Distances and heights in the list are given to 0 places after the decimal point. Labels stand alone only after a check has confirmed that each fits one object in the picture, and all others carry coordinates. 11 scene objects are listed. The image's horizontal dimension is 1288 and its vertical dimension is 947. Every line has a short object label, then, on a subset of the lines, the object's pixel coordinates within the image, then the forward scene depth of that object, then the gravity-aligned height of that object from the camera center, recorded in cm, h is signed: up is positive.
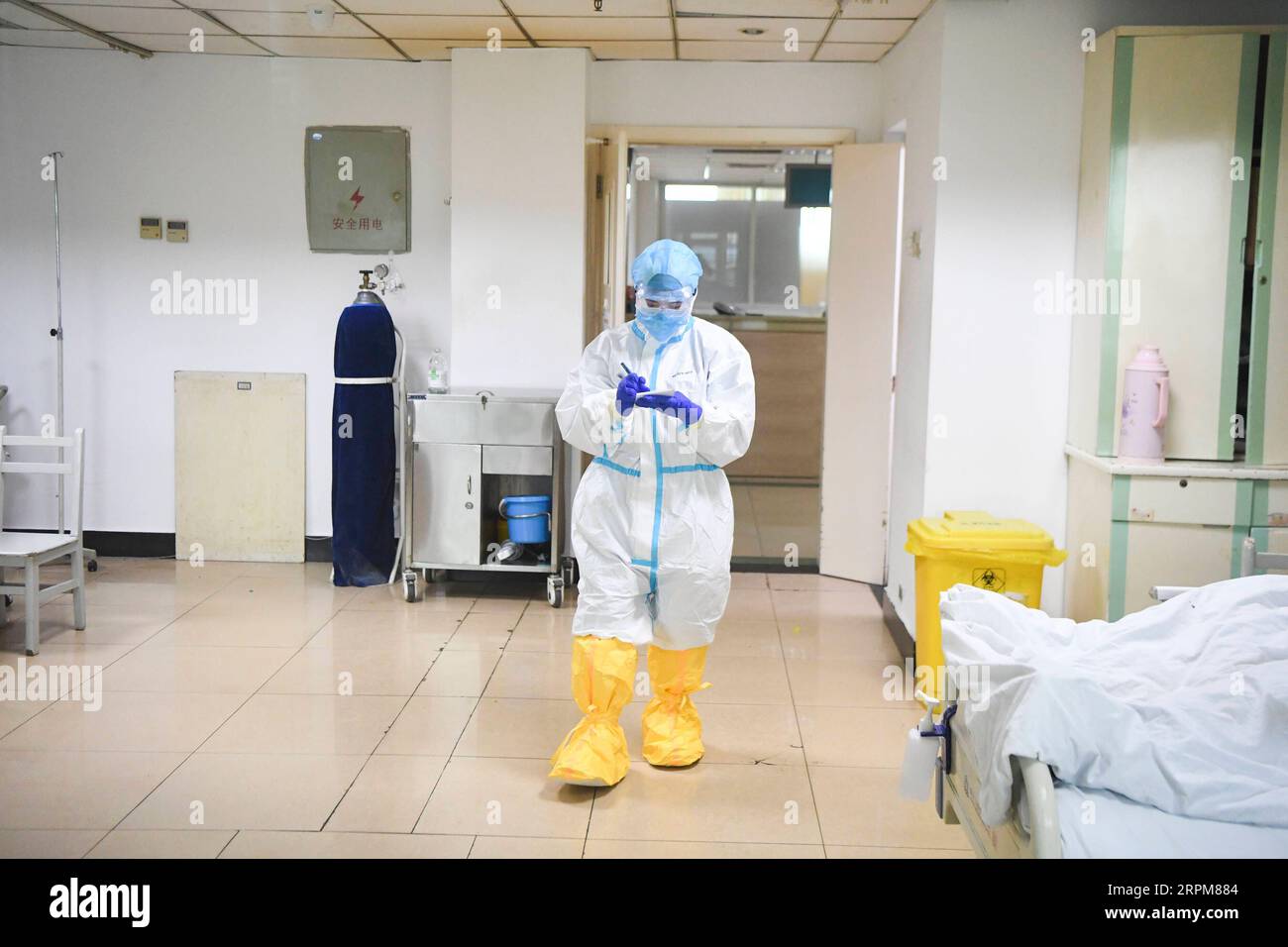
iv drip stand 555 +19
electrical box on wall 570 +74
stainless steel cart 521 -52
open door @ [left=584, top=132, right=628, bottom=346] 536 +53
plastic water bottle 554 -13
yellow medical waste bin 380 -65
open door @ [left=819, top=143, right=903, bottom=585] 538 -1
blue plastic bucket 522 -73
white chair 427 -75
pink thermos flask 374 -14
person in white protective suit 330 -40
